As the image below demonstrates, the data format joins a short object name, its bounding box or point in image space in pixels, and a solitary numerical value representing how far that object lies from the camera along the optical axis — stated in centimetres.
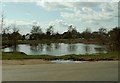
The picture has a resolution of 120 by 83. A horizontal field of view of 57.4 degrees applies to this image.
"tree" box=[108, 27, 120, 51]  1524
